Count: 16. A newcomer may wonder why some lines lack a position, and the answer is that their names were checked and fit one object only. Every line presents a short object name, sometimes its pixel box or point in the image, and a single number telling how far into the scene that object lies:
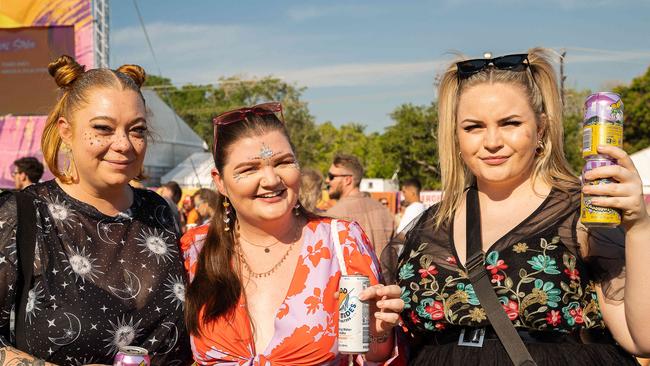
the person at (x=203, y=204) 8.81
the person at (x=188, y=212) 9.91
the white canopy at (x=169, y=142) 29.52
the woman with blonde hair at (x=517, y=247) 2.30
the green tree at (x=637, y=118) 32.38
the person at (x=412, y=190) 10.30
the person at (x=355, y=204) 7.00
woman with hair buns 2.53
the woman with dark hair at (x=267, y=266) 2.67
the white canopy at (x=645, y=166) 16.97
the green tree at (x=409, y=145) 37.56
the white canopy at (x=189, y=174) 26.98
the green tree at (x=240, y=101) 42.22
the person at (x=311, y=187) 6.86
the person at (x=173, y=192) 9.54
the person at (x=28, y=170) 7.32
